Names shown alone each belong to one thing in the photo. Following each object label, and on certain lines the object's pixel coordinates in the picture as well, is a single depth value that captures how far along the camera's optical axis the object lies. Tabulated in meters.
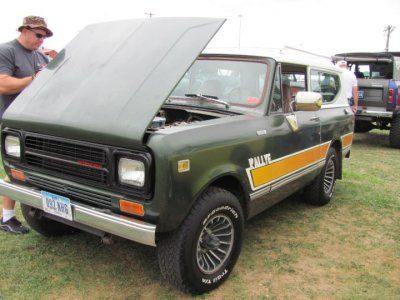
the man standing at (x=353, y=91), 8.77
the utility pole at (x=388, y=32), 41.34
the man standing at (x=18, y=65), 3.70
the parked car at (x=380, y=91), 9.30
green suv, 2.55
